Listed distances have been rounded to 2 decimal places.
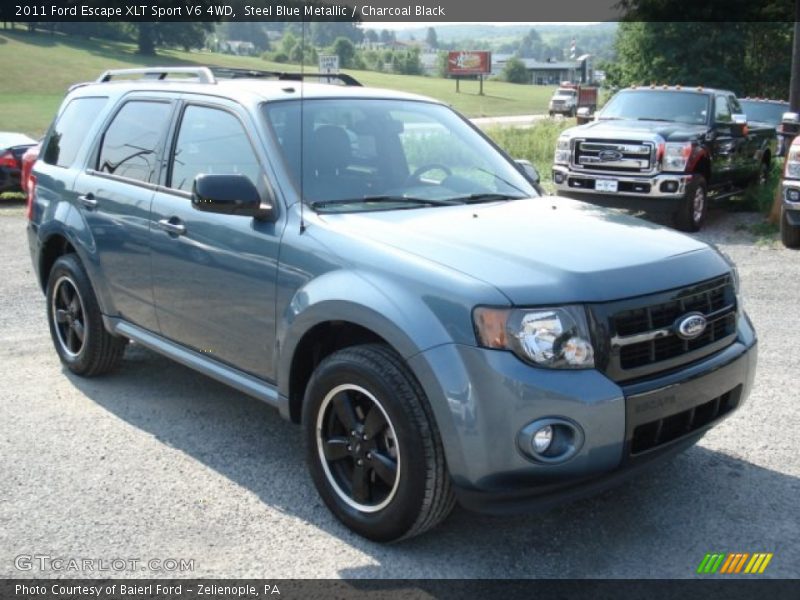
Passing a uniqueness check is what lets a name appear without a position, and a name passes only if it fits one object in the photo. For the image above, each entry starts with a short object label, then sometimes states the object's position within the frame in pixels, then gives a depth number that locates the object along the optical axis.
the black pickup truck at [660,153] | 11.48
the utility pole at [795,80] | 15.09
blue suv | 3.23
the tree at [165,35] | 65.12
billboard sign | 60.69
